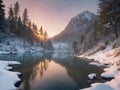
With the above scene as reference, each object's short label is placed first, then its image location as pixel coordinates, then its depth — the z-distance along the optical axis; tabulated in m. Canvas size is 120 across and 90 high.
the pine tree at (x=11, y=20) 51.41
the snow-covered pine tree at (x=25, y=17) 60.26
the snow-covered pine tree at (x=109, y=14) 21.91
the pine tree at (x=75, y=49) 54.13
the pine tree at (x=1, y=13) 18.66
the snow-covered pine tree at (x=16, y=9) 54.47
